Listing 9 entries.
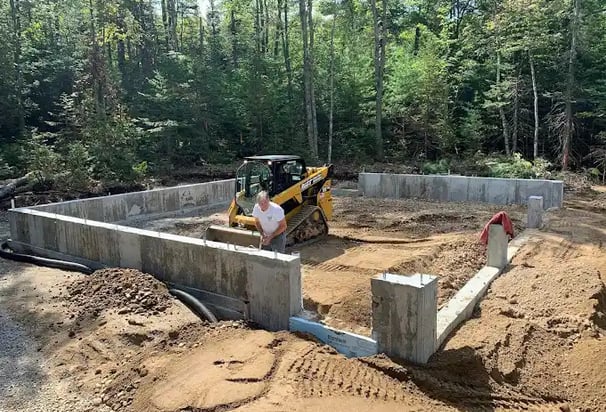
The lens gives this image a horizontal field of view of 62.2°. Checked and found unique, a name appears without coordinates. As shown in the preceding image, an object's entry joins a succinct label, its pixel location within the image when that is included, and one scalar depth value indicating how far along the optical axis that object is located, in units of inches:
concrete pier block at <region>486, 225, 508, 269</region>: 292.0
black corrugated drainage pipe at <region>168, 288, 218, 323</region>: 238.2
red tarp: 297.0
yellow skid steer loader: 381.1
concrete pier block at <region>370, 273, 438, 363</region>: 184.9
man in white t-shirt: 280.2
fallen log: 573.3
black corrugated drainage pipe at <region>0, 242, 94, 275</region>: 317.7
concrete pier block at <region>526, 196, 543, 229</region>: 406.9
